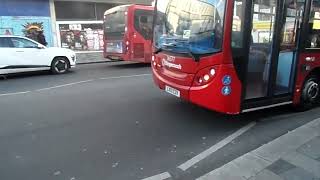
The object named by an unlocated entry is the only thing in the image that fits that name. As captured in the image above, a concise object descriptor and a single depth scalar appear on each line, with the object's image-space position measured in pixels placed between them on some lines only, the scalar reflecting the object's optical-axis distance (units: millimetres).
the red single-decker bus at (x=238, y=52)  5785
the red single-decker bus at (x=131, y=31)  15570
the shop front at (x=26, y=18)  19016
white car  13078
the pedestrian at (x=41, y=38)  18459
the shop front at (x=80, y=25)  21172
